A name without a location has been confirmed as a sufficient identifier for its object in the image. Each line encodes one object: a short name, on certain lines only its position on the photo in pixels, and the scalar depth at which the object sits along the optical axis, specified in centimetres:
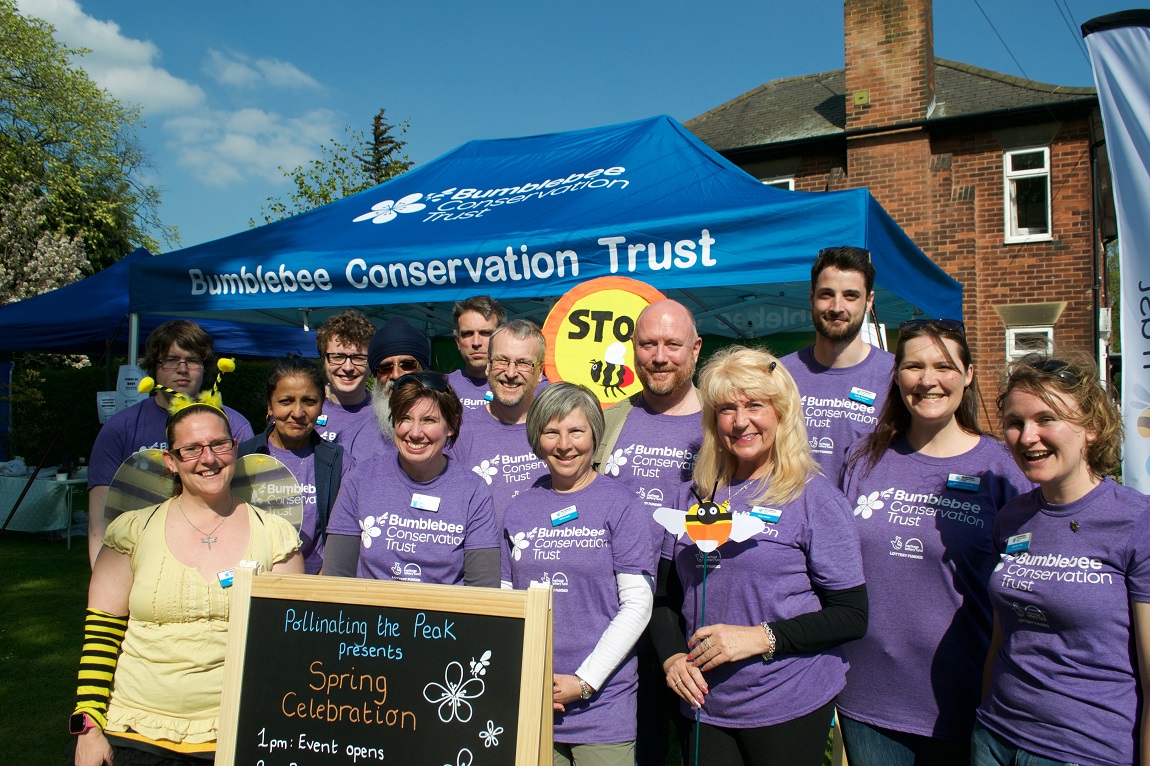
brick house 1187
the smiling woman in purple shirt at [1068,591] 160
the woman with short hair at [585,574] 207
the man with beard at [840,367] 265
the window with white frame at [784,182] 1371
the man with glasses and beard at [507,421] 275
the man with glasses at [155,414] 317
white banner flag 253
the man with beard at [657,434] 244
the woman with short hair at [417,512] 223
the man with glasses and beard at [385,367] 308
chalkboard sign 180
